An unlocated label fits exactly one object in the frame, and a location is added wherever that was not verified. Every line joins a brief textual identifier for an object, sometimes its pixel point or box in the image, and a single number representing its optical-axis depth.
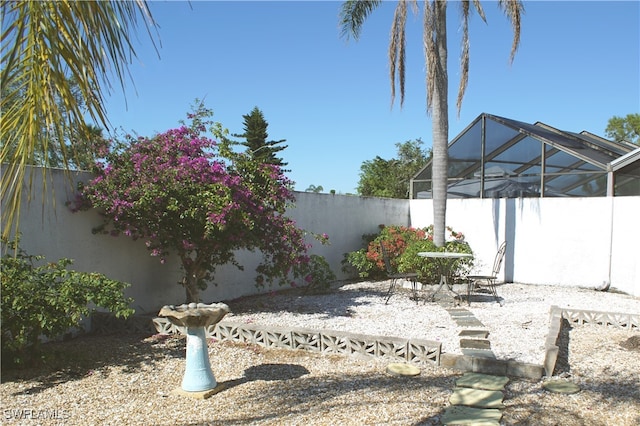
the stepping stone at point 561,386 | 4.09
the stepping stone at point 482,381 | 4.19
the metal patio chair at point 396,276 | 8.18
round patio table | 8.19
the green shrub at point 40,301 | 4.25
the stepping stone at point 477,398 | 3.80
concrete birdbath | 4.11
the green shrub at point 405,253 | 9.46
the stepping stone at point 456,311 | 7.36
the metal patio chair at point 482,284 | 8.15
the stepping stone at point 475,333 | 5.91
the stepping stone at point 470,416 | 3.46
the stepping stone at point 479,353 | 4.89
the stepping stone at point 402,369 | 4.55
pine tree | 25.72
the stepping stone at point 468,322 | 6.50
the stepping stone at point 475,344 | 5.34
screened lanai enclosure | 10.34
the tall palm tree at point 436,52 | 9.22
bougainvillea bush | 6.07
